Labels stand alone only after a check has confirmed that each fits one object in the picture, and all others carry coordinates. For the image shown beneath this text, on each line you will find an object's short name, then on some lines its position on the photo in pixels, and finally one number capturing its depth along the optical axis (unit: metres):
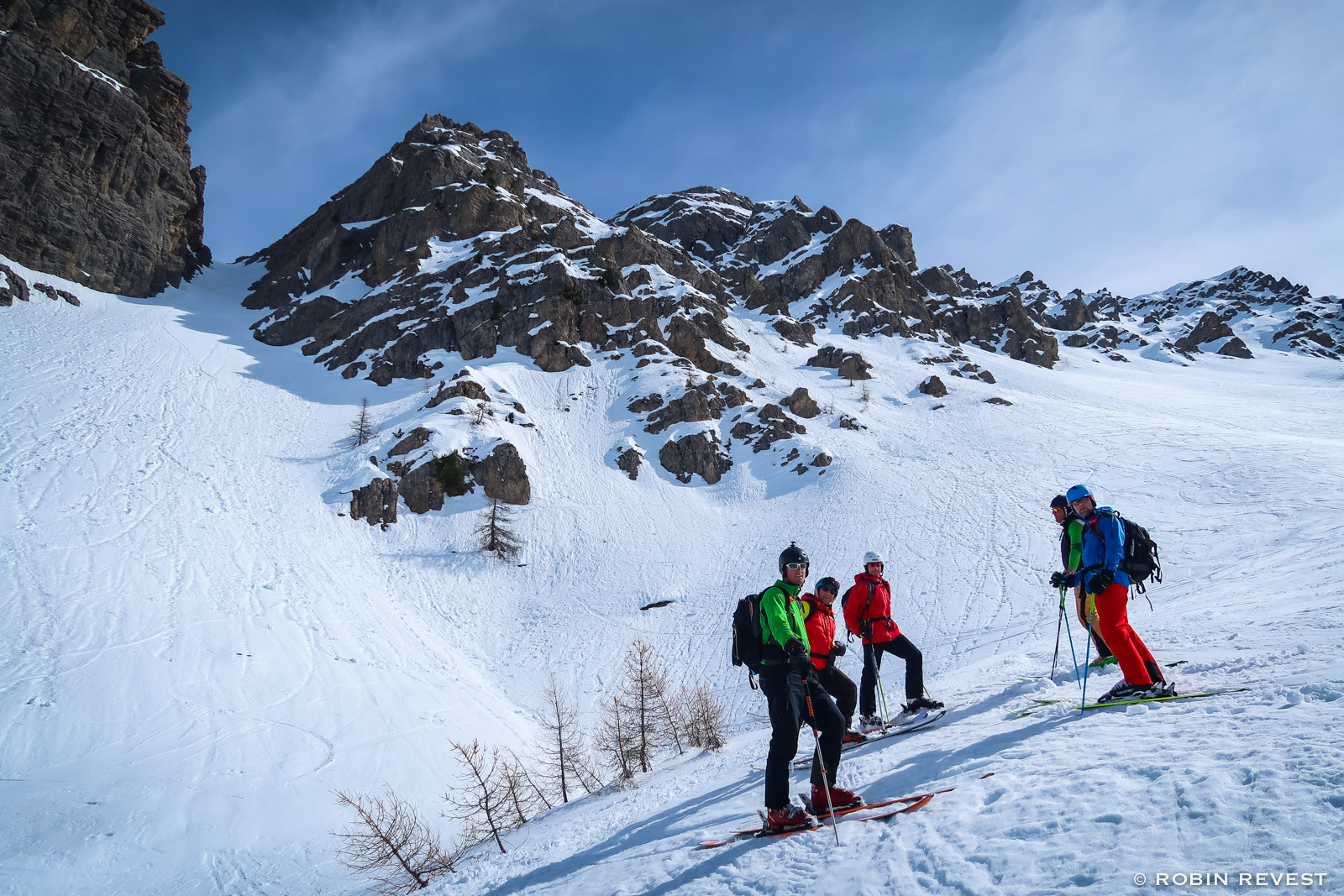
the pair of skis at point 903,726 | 7.58
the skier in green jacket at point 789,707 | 4.95
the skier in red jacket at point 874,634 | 8.21
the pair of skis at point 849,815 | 4.66
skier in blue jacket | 5.99
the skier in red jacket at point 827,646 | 6.51
